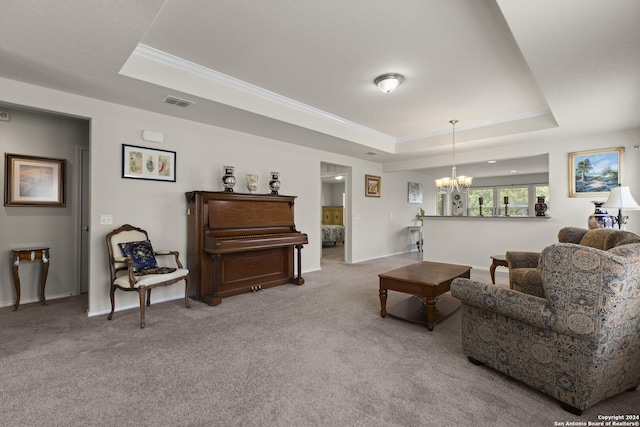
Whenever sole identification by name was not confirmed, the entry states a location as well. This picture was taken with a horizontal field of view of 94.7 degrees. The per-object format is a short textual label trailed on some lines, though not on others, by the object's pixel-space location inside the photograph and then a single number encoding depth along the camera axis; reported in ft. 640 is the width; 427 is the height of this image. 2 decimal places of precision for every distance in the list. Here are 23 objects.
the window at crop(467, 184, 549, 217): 30.83
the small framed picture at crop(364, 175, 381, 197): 22.23
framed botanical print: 11.24
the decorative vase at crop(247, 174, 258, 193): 13.92
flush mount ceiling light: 10.36
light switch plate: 10.75
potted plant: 27.37
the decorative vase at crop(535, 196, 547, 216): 16.51
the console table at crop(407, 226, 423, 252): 27.01
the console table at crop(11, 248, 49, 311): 10.84
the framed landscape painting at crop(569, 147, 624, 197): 14.47
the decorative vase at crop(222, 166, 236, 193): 13.04
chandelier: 16.65
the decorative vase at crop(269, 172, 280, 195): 14.78
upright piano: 12.17
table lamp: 11.34
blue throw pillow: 10.55
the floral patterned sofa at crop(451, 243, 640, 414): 4.99
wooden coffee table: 9.04
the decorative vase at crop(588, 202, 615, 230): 12.52
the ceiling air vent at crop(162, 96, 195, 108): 10.42
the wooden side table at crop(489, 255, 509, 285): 13.04
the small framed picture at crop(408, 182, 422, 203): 27.30
